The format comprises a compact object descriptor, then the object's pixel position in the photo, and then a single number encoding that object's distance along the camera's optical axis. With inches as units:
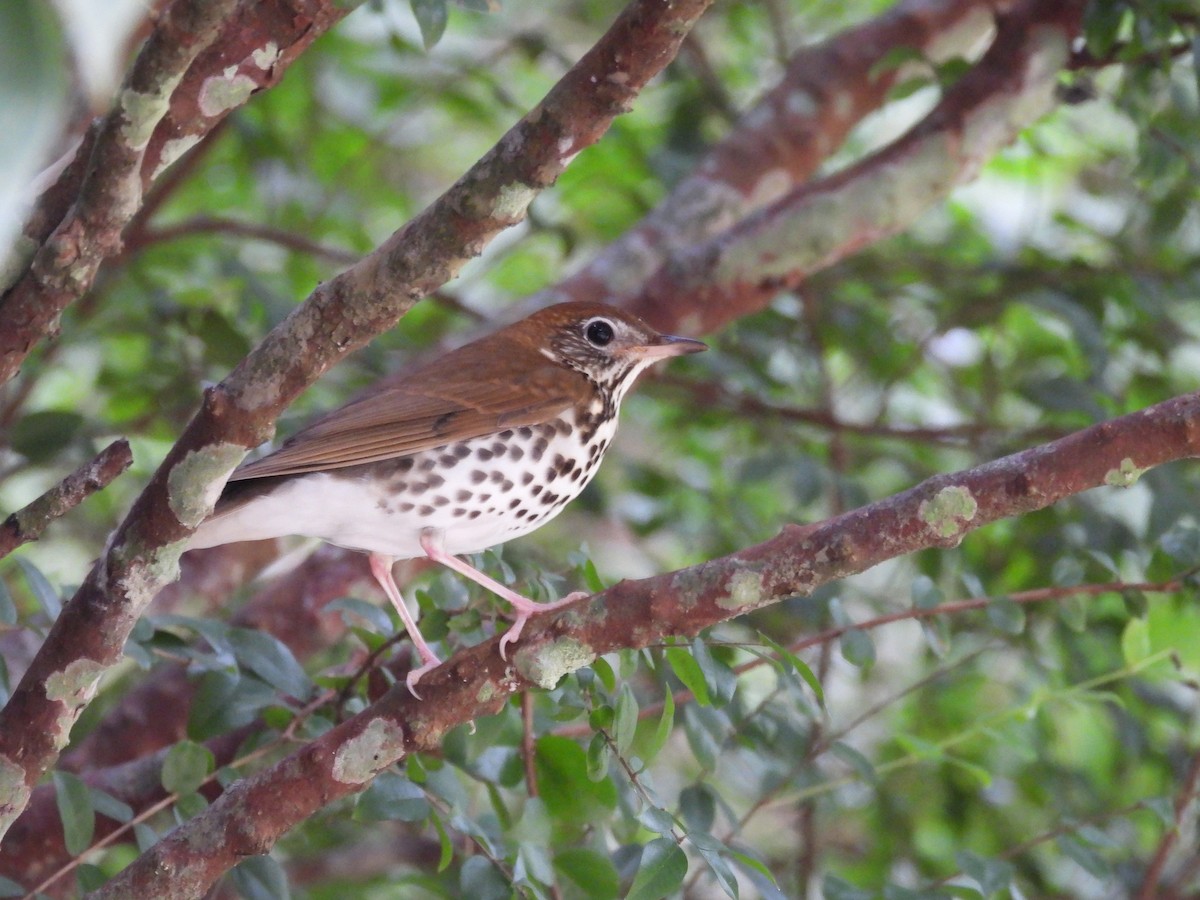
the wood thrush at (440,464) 228.2
